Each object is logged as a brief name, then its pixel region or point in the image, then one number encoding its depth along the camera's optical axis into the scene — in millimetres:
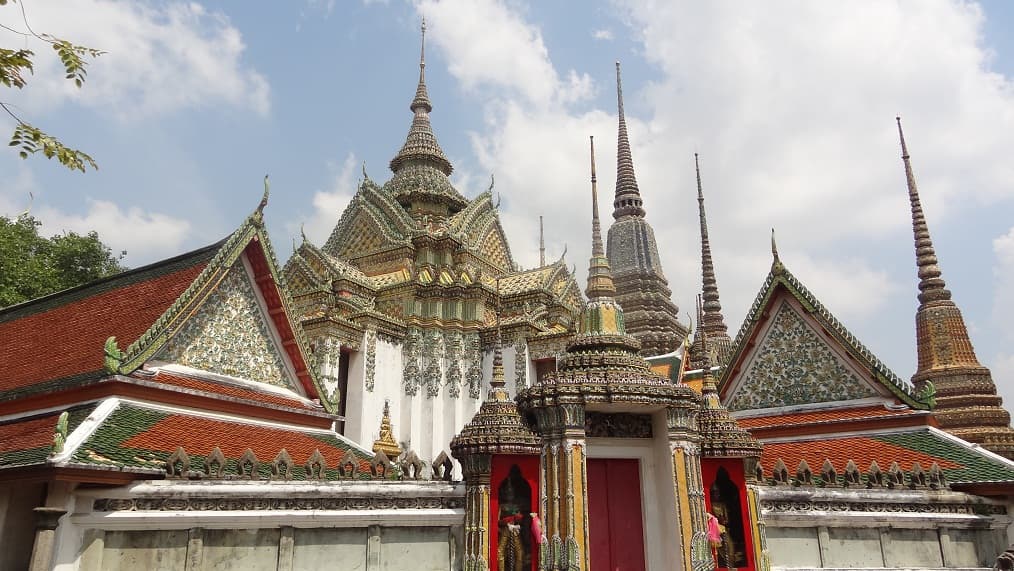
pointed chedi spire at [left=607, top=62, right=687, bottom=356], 32944
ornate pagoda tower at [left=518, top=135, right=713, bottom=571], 7227
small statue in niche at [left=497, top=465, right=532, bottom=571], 7309
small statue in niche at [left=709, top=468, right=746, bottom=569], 7927
